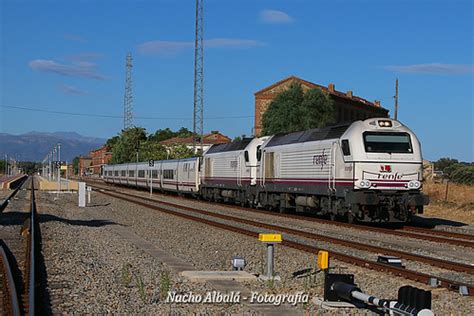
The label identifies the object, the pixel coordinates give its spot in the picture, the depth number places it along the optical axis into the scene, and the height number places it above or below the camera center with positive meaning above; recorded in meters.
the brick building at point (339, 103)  117.62 +14.37
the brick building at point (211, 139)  154.38 +8.32
